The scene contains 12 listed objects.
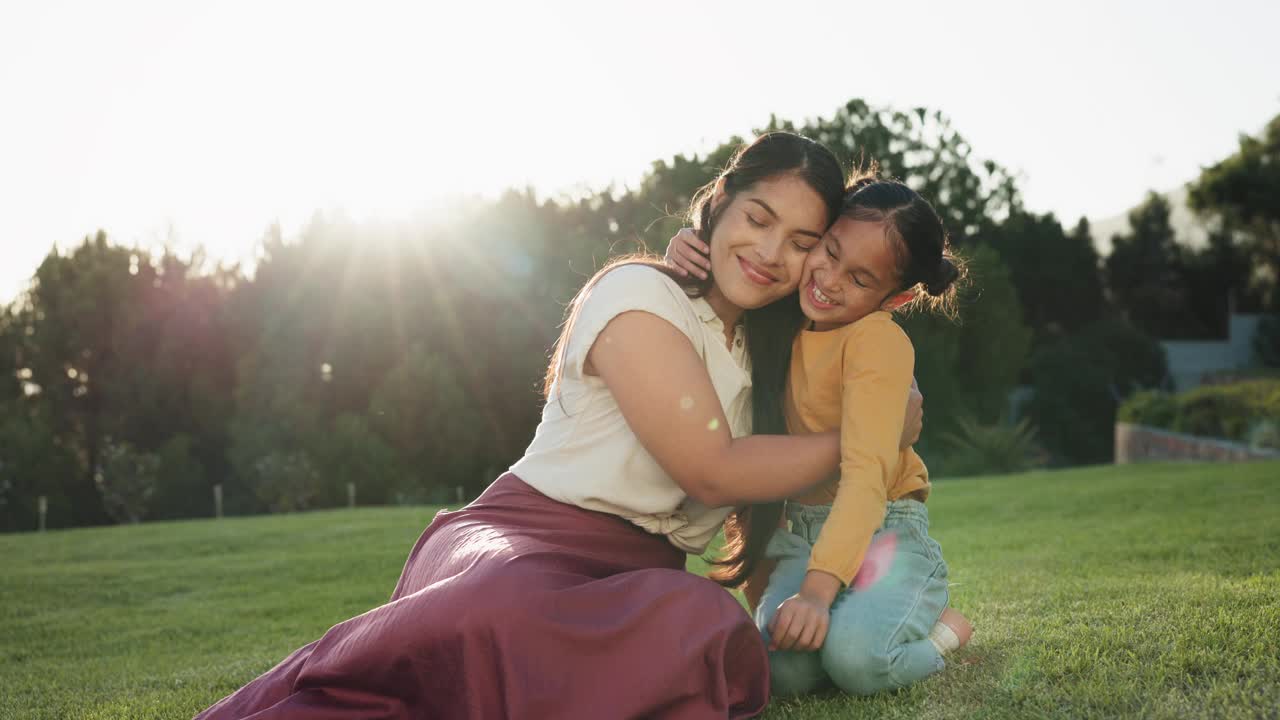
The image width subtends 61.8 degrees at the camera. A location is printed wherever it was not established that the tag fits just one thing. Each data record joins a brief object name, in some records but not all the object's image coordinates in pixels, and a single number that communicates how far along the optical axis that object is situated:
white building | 44.00
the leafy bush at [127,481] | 27.19
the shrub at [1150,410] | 22.23
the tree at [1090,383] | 38.91
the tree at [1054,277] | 46.12
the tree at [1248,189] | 40.38
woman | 2.67
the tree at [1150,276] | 49.66
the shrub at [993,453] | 22.62
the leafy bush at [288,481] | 26.69
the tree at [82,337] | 31.17
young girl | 3.13
